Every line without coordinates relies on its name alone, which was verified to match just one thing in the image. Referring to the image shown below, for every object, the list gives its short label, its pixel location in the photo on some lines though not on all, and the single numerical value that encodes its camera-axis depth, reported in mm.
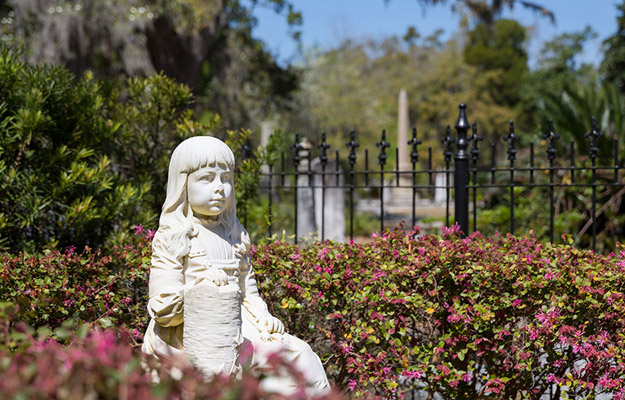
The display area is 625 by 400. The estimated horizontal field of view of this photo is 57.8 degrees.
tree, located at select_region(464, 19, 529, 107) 36156
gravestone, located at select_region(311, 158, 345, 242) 10953
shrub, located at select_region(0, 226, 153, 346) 3496
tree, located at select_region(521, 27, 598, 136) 32062
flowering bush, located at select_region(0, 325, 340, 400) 1266
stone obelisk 26531
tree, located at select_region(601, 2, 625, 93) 15273
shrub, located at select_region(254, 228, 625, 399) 3496
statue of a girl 2537
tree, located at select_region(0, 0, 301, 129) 10750
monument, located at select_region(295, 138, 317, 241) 9664
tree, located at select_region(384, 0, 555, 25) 10938
